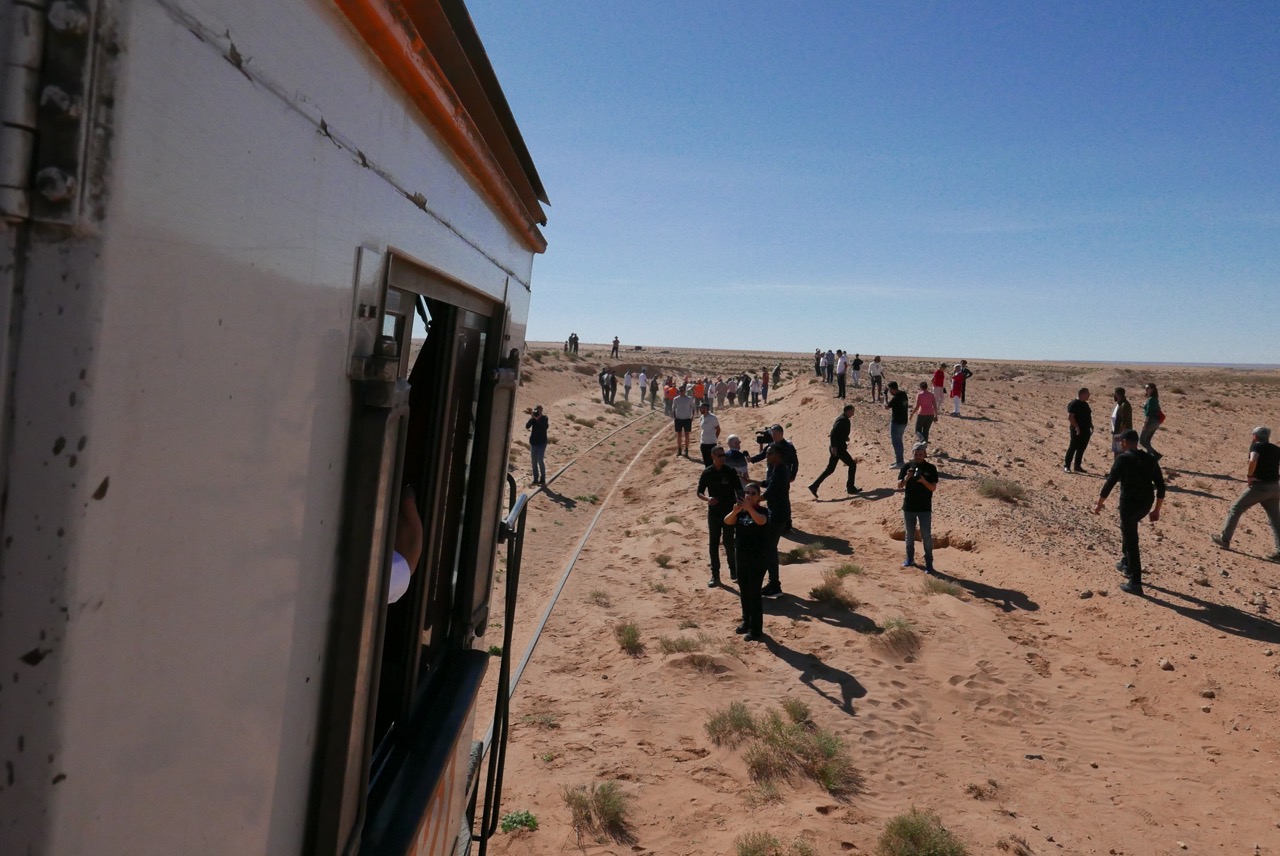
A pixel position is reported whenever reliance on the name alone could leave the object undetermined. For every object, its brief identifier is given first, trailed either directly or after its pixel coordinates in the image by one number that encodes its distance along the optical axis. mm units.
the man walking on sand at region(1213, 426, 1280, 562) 11375
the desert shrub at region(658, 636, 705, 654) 8570
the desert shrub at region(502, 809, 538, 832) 5457
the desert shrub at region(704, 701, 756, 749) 6797
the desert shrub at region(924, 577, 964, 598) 10336
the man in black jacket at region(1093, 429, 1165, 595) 9547
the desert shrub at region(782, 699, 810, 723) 7172
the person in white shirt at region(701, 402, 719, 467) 15906
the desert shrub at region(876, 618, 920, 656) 8773
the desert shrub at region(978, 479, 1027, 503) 14375
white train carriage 785
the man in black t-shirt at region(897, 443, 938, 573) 10539
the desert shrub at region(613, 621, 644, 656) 8641
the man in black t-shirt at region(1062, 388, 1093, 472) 16703
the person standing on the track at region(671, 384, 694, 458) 20922
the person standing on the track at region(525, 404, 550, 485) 16750
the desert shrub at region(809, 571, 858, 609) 9836
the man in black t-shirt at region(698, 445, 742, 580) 9672
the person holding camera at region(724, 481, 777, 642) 8234
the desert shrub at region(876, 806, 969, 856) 5262
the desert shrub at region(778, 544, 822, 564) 12109
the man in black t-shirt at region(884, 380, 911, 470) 15406
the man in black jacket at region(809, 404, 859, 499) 14969
